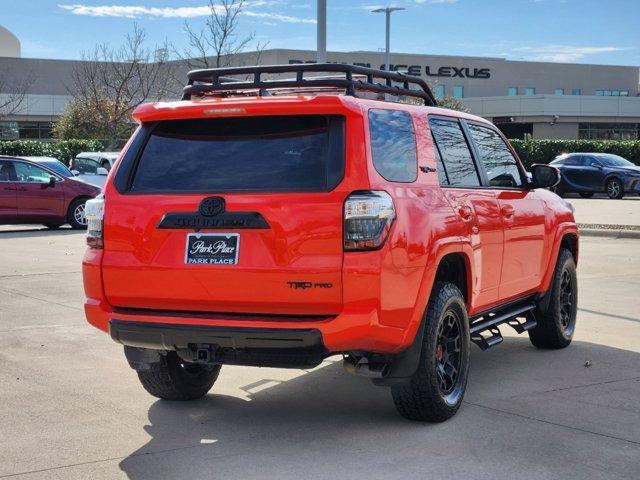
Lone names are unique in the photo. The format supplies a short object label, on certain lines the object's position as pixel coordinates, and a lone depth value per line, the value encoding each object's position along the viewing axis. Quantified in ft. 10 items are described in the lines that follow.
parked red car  67.67
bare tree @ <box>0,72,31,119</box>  189.49
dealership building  204.23
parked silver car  72.38
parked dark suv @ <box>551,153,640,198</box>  102.78
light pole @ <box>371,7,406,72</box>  148.66
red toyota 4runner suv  16.58
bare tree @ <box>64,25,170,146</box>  161.38
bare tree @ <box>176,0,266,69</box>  120.88
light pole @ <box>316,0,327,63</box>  56.54
